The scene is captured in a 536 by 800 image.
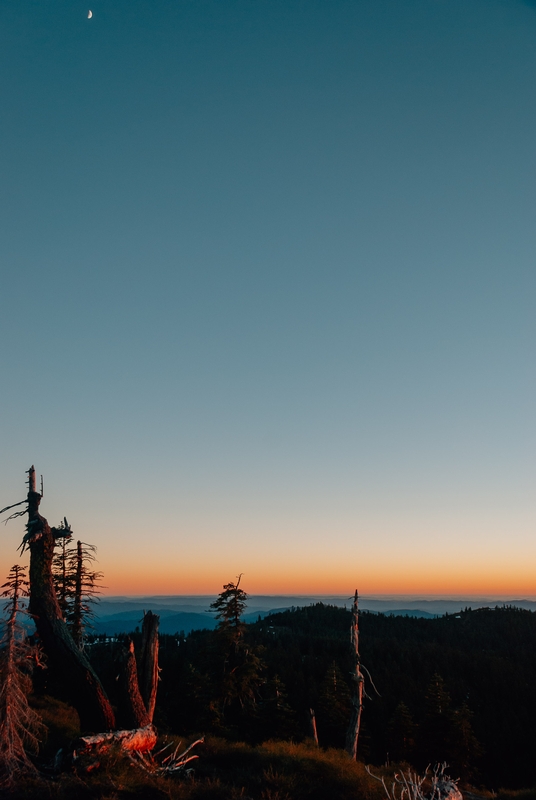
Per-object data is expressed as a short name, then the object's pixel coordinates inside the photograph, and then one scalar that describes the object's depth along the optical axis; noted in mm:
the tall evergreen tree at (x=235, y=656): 34062
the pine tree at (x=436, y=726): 38812
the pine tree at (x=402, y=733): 41781
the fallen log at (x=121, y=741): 12642
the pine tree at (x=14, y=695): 12303
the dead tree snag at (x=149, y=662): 15836
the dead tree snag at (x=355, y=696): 27923
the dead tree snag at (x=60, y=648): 14352
